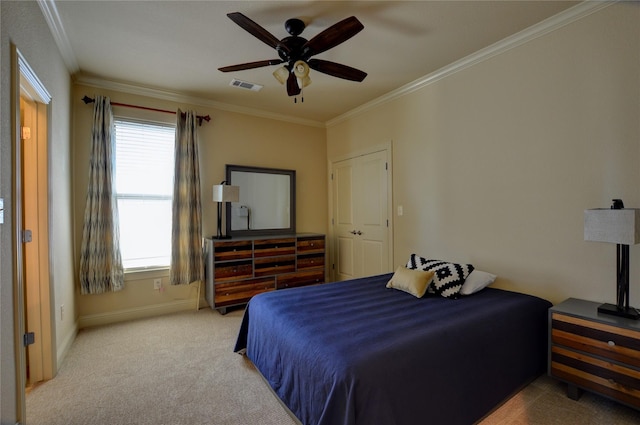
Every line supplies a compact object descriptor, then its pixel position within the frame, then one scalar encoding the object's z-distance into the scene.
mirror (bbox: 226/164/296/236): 4.15
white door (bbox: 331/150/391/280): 3.95
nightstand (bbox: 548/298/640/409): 1.74
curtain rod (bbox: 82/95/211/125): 3.22
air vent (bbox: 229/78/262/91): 3.42
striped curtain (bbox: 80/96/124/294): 3.18
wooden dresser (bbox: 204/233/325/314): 3.59
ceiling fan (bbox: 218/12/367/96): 1.92
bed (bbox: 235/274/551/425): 1.40
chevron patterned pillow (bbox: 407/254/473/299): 2.45
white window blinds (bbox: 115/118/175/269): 3.48
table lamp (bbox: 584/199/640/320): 1.78
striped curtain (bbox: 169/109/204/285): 3.64
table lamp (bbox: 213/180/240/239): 3.70
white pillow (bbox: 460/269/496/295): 2.50
